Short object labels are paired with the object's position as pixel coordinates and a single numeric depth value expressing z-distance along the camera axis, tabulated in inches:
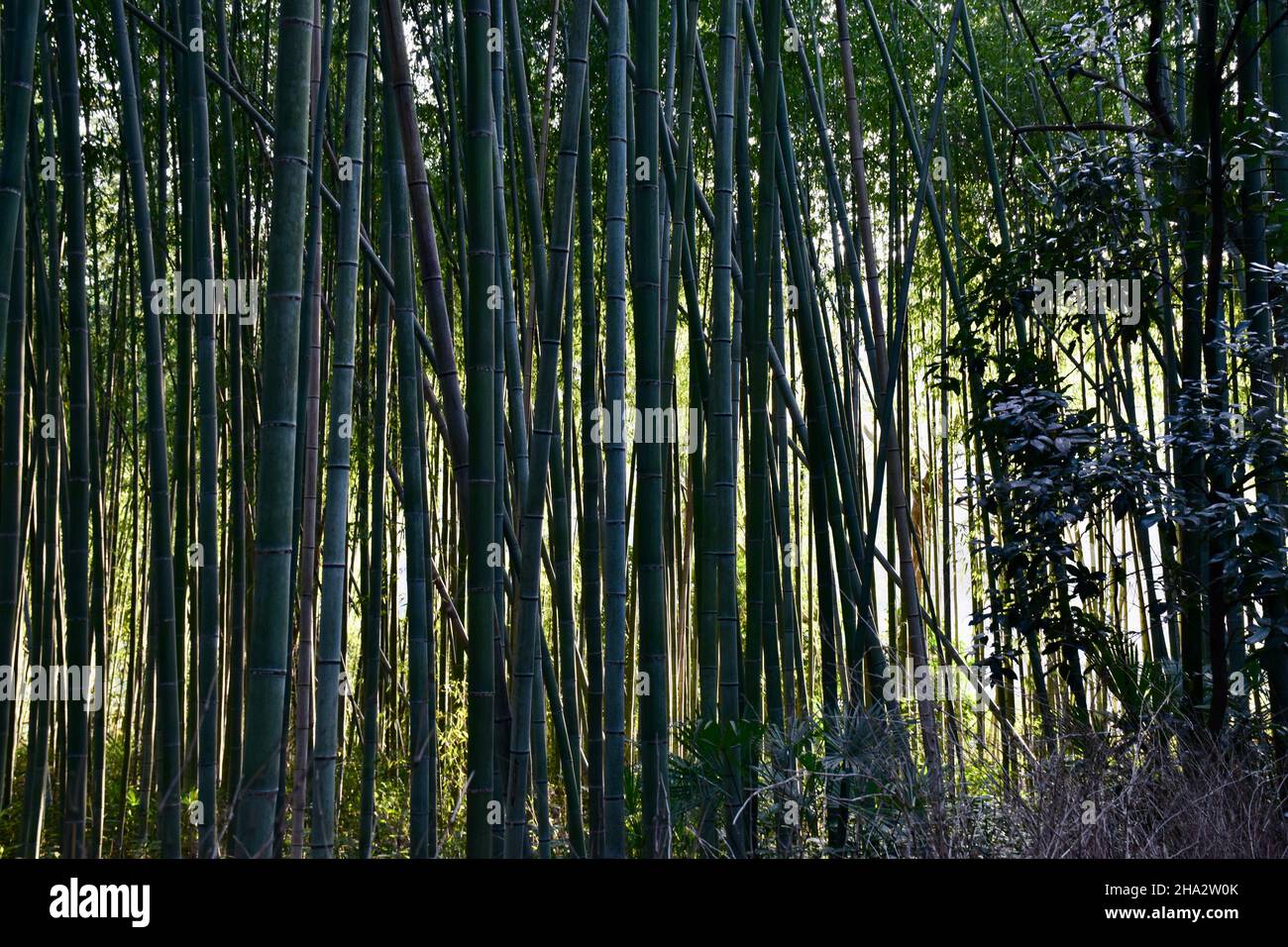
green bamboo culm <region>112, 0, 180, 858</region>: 88.7
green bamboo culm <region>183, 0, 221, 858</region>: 83.0
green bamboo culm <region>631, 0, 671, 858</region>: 78.7
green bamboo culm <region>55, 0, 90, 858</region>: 90.3
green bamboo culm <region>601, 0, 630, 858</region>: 76.0
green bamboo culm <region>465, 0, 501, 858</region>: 69.2
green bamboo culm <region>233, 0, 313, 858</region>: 51.9
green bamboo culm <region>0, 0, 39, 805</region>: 69.8
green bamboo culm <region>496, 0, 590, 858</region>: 71.8
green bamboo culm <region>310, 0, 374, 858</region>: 71.7
